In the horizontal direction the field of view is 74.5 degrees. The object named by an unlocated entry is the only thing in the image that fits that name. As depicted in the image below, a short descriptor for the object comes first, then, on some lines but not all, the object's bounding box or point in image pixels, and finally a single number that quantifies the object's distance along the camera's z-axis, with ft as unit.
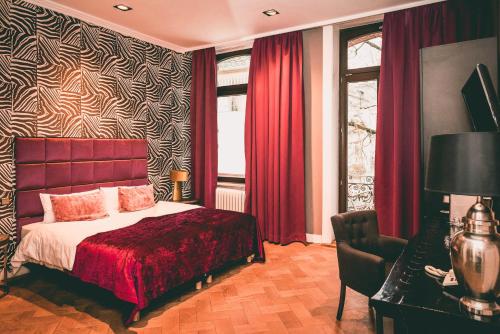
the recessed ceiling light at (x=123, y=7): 12.75
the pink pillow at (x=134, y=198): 13.62
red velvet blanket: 8.44
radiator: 17.25
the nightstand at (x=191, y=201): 16.91
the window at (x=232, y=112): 17.88
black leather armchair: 7.31
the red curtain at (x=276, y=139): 15.19
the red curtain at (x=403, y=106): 12.07
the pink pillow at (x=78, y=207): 11.45
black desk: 4.03
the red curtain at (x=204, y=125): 17.84
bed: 8.71
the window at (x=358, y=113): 14.64
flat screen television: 6.68
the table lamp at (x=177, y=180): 16.79
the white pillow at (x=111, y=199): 13.33
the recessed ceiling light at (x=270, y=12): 13.14
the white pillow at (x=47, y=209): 11.52
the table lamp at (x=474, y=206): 3.91
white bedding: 9.73
